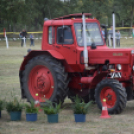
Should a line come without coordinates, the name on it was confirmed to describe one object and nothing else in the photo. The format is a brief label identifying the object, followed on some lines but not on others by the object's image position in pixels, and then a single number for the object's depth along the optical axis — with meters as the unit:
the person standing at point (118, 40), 71.58
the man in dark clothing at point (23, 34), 85.70
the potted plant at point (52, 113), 16.07
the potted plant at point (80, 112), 16.18
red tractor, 18.49
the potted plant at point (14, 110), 16.91
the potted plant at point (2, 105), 17.28
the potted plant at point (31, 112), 16.61
